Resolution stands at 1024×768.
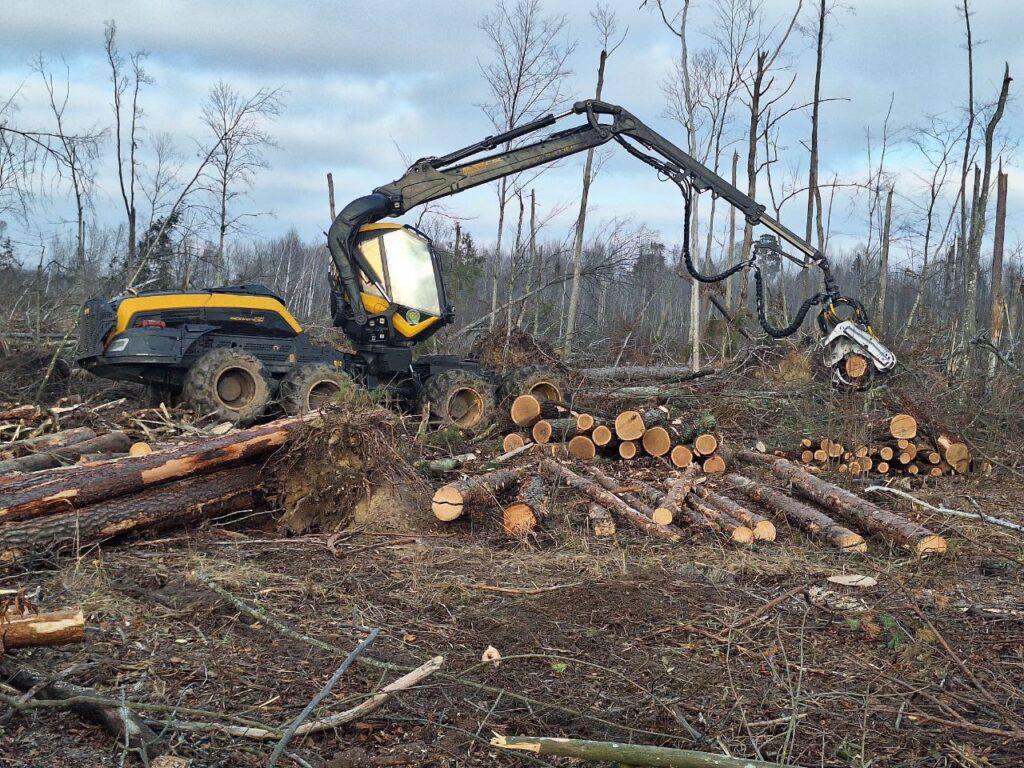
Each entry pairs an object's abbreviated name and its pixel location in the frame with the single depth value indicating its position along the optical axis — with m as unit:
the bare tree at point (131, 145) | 25.89
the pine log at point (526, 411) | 9.61
